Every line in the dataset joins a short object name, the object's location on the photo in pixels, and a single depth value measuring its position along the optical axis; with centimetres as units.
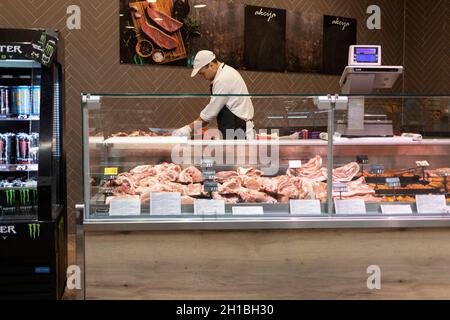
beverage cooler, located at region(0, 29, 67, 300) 336
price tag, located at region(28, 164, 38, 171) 358
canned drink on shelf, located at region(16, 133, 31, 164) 366
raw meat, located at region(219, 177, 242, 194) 283
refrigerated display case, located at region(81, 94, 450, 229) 265
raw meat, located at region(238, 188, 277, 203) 279
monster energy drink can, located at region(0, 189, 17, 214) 354
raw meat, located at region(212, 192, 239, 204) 277
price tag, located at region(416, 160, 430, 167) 317
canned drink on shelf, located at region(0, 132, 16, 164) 364
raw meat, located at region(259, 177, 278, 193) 287
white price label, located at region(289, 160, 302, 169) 312
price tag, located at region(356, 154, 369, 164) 324
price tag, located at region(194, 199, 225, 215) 267
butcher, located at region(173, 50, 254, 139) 315
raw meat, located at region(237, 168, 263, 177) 306
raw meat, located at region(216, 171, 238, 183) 300
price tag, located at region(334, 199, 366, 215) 271
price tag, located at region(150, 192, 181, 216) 265
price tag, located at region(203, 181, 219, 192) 285
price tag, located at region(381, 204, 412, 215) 274
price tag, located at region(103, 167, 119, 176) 295
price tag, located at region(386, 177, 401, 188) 296
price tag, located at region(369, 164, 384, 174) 317
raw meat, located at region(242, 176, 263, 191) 290
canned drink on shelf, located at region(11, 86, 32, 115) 364
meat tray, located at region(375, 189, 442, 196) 291
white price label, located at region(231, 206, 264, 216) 269
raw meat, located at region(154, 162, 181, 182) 301
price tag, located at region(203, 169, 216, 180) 299
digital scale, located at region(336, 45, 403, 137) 331
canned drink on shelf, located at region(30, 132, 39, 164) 365
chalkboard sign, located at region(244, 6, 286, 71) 628
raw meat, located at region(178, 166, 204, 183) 299
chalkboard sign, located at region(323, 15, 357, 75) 682
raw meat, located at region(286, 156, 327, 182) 298
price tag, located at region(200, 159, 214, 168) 310
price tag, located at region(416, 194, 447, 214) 277
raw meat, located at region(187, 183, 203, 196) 282
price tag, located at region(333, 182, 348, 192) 282
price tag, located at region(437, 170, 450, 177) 309
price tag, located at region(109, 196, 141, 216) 263
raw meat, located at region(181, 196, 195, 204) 272
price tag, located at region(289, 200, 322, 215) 270
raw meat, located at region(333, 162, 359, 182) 306
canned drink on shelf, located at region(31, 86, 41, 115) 361
